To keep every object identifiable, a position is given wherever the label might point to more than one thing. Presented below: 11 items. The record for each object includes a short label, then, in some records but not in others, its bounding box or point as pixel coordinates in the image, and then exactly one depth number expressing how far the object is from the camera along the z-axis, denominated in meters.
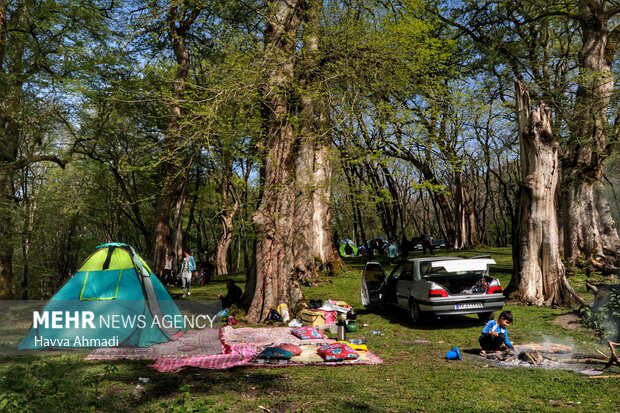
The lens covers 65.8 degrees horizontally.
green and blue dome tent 9.88
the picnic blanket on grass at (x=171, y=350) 8.85
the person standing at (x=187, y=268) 17.89
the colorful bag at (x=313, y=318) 11.56
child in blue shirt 8.81
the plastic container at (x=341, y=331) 10.24
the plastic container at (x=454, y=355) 8.58
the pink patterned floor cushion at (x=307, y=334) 10.29
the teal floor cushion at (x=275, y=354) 8.45
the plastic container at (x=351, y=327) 11.27
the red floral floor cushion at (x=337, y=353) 8.44
